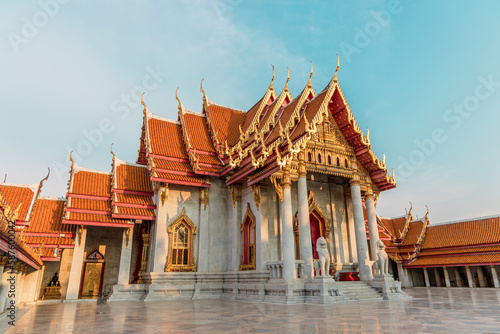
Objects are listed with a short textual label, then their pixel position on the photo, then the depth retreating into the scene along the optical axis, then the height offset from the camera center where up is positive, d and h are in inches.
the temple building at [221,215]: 502.6 +102.4
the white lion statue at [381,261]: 486.0 +19.9
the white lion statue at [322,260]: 439.8 +19.9
